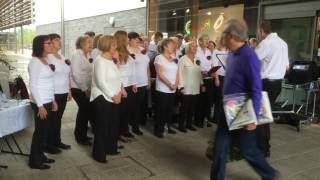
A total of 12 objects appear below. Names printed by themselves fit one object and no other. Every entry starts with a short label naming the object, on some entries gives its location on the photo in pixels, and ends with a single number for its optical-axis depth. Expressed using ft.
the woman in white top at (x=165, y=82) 12.11
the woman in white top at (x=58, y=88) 10.10
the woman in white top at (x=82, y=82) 11.36
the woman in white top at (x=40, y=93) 8.77
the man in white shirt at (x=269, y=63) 10.22
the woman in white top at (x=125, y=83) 10.66
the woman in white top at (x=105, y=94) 9.35
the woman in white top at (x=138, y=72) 12.42
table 8.85
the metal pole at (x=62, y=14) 29.64
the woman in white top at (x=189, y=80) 13.03
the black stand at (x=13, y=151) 10.48
